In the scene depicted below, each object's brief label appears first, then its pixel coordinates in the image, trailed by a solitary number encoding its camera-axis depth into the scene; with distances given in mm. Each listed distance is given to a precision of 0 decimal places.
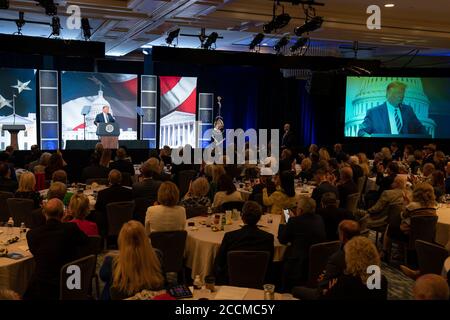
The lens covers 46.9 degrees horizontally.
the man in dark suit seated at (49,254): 4254
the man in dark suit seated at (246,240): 4875
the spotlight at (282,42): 11604
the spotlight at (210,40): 11828
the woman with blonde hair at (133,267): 3658
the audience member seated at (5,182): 7703
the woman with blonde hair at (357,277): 3523
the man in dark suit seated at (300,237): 5195
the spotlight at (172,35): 11500
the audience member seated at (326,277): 4137
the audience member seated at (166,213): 5660
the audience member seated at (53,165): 9094
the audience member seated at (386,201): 7500
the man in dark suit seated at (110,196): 7223
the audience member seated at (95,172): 9469
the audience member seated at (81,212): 5223
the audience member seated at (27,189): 6766
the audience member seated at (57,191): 6375
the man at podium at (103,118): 16375
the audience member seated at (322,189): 7352
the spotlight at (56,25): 9766
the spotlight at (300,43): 11531
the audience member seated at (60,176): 7367
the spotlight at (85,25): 10586
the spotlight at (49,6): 8328
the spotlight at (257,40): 11367
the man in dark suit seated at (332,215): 5699
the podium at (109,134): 15805
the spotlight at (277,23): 9164
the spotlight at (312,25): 9328
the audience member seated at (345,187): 7906
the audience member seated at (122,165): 9922
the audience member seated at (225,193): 6918
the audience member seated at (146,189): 7797
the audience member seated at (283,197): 6867
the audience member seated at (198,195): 6844
